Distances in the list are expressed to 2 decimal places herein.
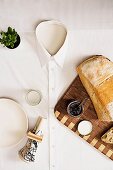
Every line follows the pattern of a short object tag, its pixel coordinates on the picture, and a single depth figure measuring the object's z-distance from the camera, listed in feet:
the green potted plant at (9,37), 5.82
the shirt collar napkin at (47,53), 5.96
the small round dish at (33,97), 6.07
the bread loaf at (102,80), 5.87
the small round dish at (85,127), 6.06
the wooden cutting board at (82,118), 6.07
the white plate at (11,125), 6.12
